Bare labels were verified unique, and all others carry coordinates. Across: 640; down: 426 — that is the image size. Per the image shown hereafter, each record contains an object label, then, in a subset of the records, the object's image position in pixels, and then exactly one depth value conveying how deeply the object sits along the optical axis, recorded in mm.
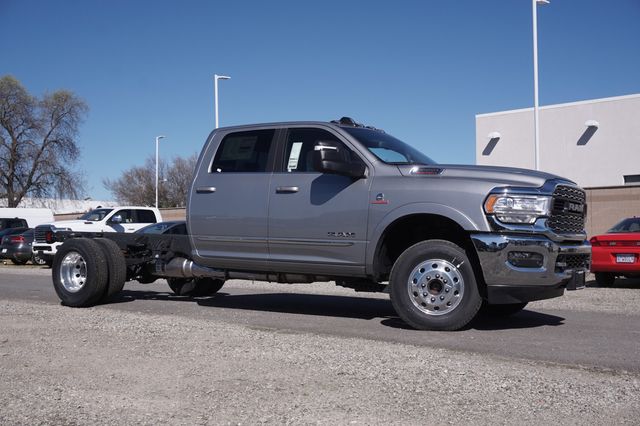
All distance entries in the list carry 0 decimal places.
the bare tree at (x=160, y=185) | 65500
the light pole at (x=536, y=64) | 22359
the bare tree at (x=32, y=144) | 46000
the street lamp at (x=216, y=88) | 29844
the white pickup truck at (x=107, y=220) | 18781
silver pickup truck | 6441
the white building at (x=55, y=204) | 49125
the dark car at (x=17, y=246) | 24109
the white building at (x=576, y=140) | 29672
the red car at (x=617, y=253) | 12203
